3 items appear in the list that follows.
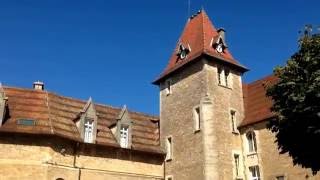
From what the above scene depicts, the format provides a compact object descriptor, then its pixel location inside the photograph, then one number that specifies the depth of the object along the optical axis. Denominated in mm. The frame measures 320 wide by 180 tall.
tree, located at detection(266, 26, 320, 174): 19016
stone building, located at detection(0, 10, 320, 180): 28422
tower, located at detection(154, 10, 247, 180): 31047
